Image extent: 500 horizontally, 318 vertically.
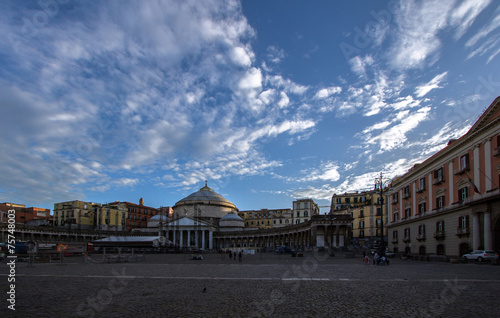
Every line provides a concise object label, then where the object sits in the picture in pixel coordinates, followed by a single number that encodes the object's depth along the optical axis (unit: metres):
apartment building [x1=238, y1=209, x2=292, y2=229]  139.00
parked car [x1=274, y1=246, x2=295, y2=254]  64.94
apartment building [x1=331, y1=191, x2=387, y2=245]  83.19
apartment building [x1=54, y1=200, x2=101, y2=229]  107.38
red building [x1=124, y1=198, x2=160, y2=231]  126.94
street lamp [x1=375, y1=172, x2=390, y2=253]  36.15
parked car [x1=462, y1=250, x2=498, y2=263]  29.75
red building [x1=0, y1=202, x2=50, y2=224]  96.30
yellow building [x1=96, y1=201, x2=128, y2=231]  110.62
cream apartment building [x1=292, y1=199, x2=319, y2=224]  117.75
